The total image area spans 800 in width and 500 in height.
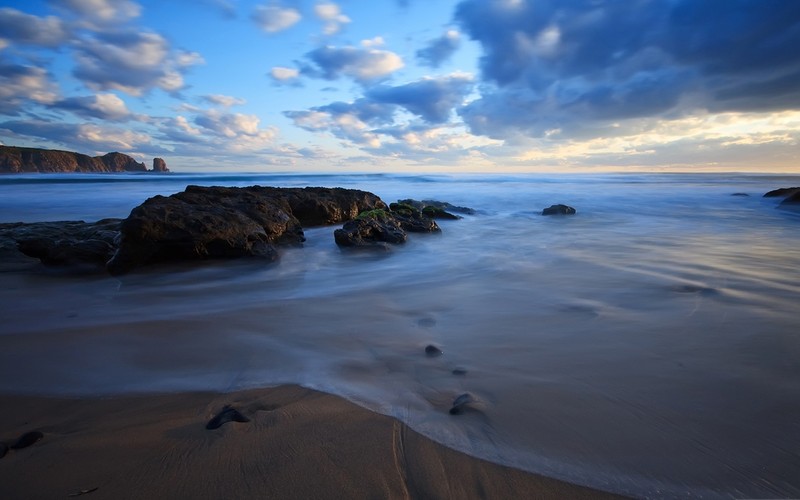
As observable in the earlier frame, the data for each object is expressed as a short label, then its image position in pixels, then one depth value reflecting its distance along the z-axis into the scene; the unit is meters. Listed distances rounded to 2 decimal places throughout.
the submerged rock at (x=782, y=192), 17.47
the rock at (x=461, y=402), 2.10
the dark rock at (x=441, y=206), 14.28
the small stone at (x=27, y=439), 1.75
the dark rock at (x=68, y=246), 5.33
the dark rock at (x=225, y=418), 1.96
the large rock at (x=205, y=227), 5.50
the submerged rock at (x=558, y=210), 14.15
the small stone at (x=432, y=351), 2.86
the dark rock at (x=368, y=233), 7.41
